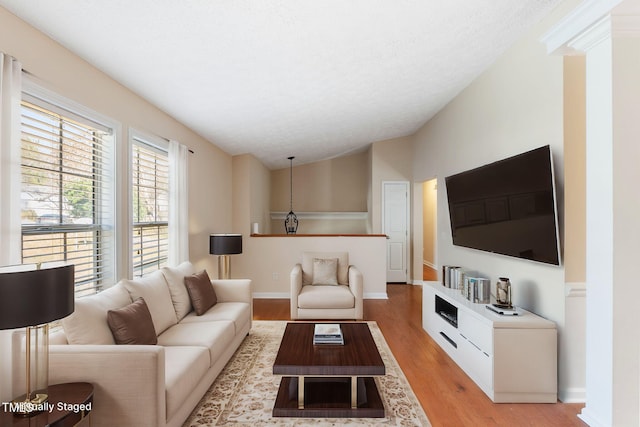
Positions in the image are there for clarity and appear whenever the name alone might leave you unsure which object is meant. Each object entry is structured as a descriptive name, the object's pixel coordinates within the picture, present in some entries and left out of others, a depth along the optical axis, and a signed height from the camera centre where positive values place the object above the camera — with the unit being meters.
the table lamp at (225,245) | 4.42 -0.35
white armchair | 4.42 -1.07
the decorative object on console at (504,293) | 2.95 -0.69
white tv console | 2.54 -1.10
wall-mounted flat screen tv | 2.64 +0.09
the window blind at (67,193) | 2.08 +0.19
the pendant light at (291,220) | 7.97 -0.05
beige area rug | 2.28 -1.40
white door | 6.84 -0.10
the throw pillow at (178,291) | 3.21 -0.71
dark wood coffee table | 2.28 -1.26
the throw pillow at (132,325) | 2.20 -0.73
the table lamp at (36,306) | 1.38 -0.38
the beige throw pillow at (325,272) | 4.85 -0.79
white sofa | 1.81 -0.91
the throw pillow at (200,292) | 3.35 -0.76
